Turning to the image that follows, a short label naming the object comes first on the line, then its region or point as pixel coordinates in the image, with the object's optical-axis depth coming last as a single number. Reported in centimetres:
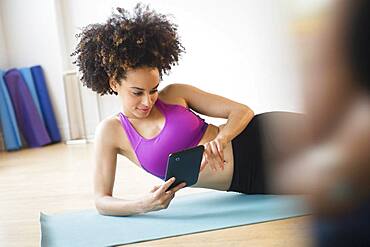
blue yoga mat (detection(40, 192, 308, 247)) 152
